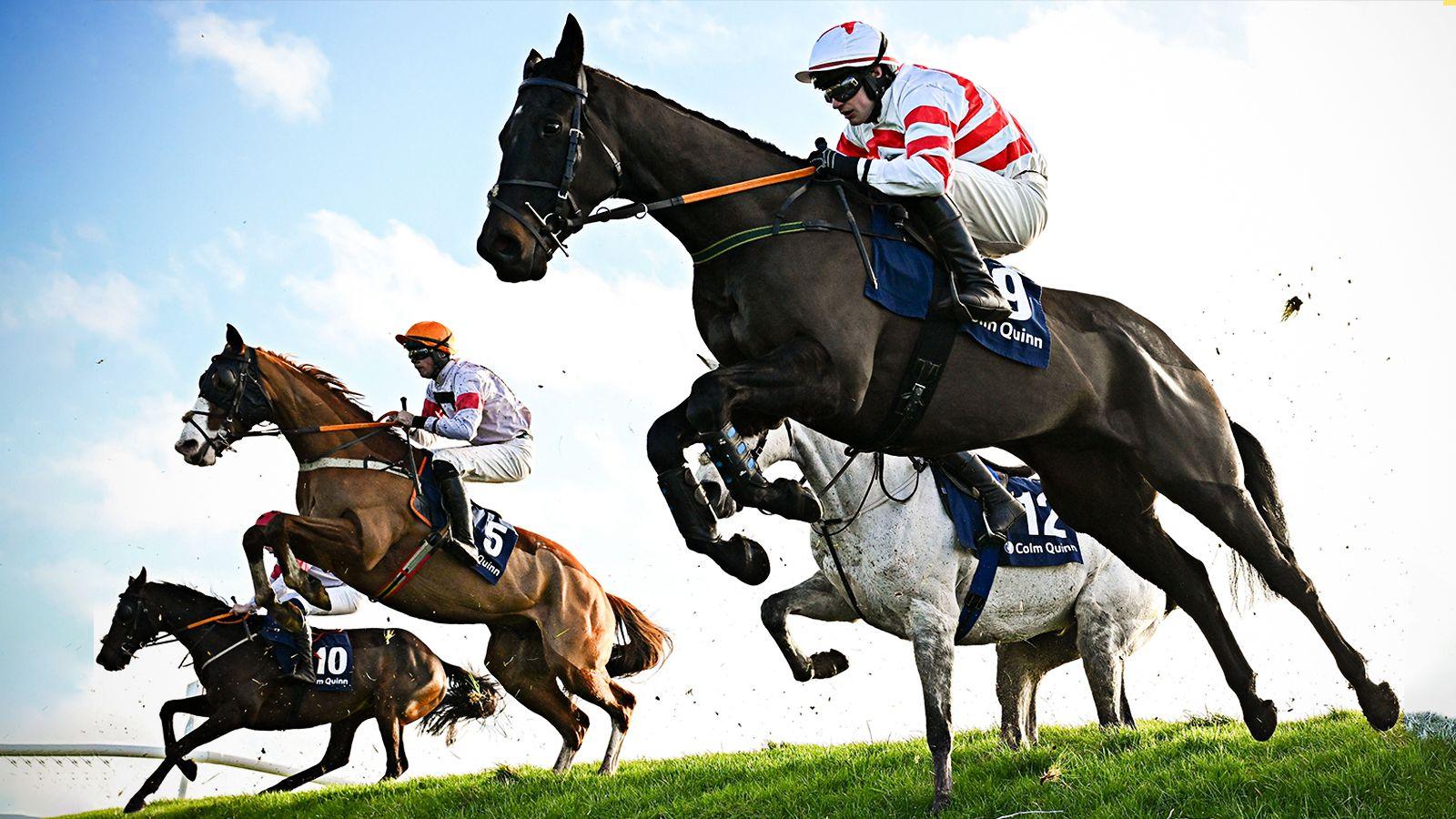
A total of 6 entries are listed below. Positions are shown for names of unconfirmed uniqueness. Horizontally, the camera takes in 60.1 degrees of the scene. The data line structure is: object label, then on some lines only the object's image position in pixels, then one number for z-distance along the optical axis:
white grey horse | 7.40
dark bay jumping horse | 4.70
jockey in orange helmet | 8.76
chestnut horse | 8.40
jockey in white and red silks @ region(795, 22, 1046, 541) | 5.03
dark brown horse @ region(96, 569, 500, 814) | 10.15
